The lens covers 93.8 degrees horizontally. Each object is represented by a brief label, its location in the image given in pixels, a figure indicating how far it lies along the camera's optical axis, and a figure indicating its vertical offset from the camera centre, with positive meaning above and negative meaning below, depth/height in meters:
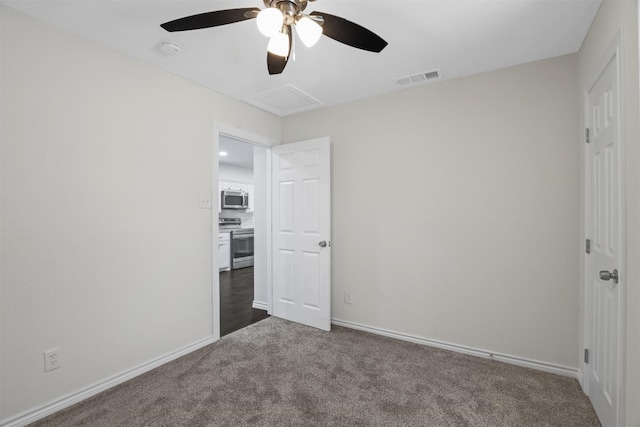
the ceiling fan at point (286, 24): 1.33 +0.92
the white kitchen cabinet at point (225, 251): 6.23 -0.80
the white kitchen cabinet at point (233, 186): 6.98 +0.65
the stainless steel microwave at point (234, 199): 6.83 +0.32
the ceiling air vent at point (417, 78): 2.62 +1.22
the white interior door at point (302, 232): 3.25 -0.23
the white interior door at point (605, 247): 1.53 -0.20
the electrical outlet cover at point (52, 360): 1.89 -0.94
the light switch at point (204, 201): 2.85 +0.12
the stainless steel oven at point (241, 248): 6.46 -0.77
